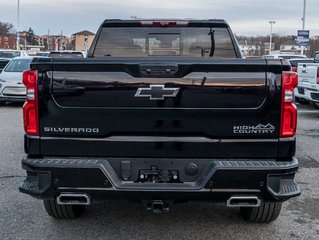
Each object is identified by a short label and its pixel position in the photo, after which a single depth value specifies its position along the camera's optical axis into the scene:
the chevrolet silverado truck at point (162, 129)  3.66
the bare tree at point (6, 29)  87.91
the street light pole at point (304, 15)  38.12
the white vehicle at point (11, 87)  15.53
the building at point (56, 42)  84.64
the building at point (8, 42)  85.25
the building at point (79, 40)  74.22
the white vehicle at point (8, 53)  29.26
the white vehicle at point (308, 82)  13.16
